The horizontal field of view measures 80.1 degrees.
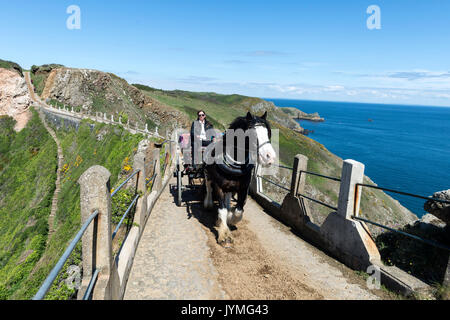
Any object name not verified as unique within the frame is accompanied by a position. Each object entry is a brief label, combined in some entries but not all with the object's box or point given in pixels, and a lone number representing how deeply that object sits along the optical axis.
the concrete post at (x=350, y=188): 5.71
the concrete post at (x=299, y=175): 7.72
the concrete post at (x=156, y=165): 9.95
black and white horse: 5.46
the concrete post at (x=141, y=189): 6.76
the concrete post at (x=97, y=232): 3.33
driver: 8.51
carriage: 8.98
